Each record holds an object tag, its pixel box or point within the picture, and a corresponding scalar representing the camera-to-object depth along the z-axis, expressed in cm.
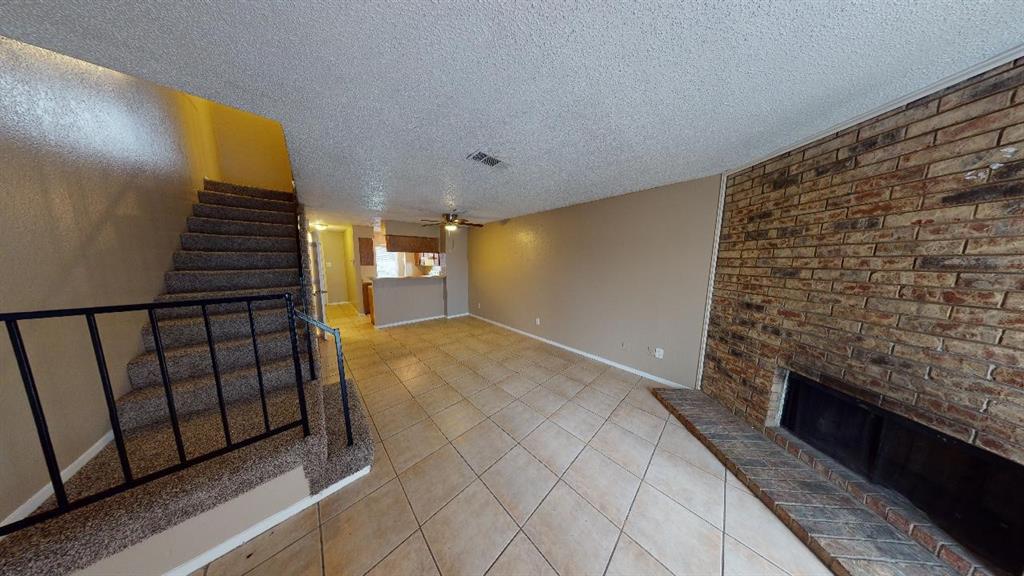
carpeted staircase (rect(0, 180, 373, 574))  101
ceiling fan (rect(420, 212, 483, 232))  403
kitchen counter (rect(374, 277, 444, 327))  492
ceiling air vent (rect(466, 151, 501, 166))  212
